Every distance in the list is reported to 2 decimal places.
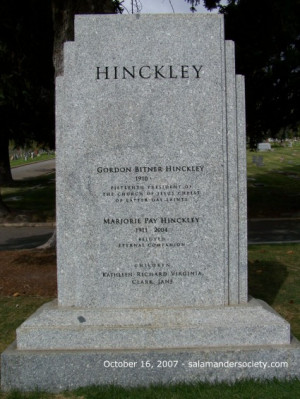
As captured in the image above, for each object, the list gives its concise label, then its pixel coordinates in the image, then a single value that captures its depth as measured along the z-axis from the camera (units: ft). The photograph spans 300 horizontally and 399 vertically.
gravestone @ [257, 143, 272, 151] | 187.12
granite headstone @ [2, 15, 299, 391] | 13.32
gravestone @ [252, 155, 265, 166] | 107.55
